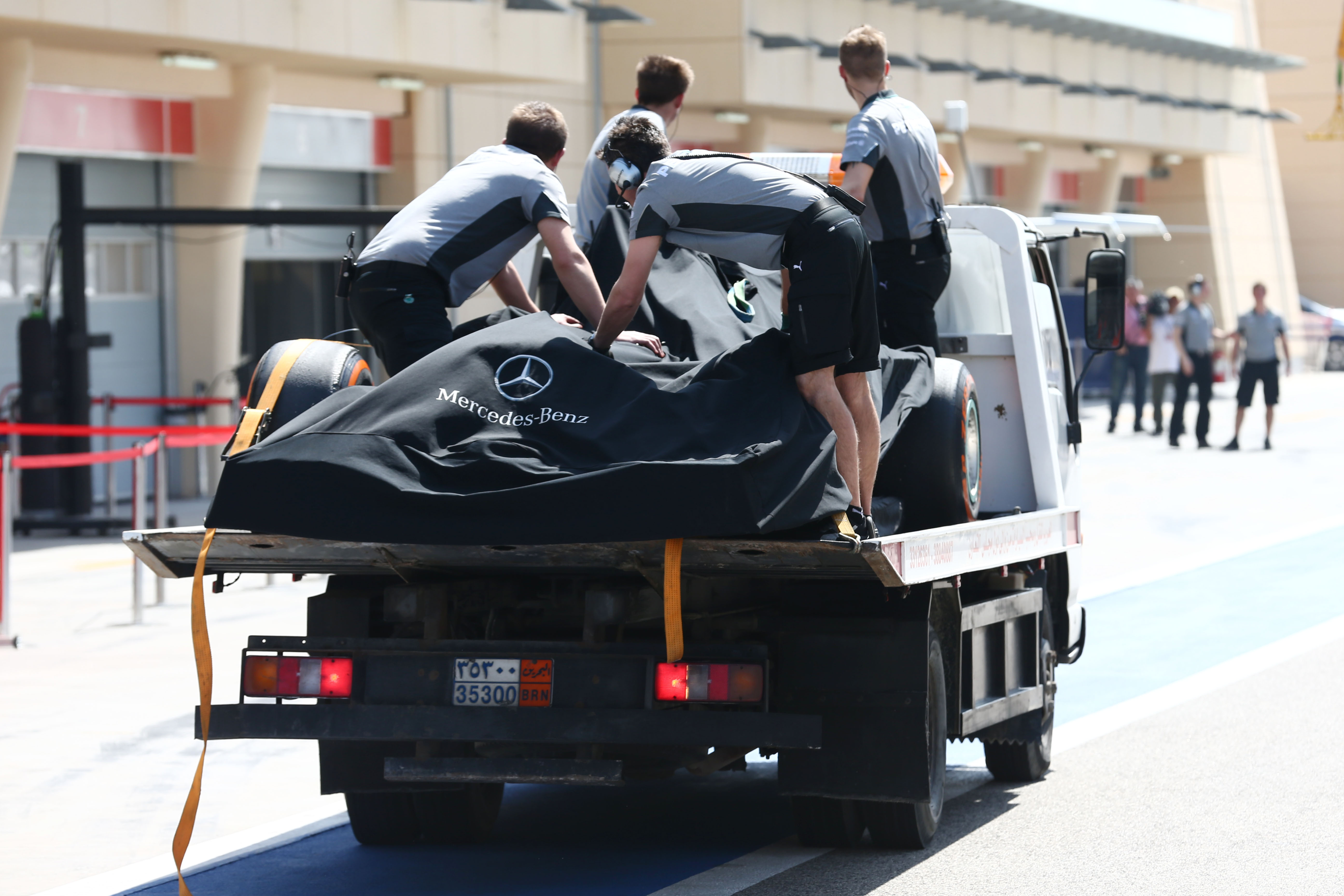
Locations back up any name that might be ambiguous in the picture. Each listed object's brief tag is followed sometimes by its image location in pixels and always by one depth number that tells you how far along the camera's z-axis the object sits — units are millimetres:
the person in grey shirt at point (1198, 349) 52000
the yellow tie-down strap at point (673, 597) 10875
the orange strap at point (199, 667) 11312
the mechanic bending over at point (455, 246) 13648
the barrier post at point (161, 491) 26516
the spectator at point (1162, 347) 54594
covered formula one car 10789
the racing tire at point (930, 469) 13516
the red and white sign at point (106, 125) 38062
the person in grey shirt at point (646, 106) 16047
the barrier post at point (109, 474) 32500
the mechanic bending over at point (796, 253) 11992
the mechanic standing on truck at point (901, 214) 15117
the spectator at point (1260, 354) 49969
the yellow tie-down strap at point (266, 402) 11875
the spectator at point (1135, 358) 56812
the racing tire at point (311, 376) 12719
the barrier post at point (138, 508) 24531
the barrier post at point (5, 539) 22687
